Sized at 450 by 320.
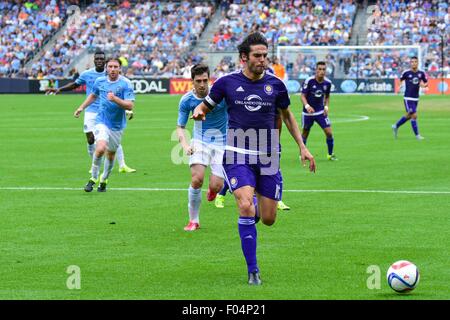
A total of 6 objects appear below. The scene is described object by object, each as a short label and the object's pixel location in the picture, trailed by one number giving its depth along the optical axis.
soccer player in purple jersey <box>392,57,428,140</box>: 31.66
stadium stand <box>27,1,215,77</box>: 68.38
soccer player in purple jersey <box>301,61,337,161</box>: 25.56
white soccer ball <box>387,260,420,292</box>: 9.51
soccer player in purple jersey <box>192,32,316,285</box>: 10.78
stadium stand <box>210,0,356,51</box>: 67.06
